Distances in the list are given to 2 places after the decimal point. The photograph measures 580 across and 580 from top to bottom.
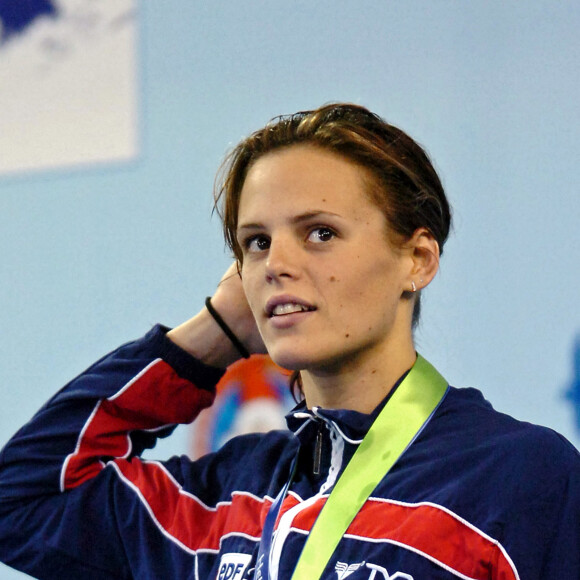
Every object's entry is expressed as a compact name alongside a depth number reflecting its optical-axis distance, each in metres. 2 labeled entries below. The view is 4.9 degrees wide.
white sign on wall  6.00
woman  5.13
